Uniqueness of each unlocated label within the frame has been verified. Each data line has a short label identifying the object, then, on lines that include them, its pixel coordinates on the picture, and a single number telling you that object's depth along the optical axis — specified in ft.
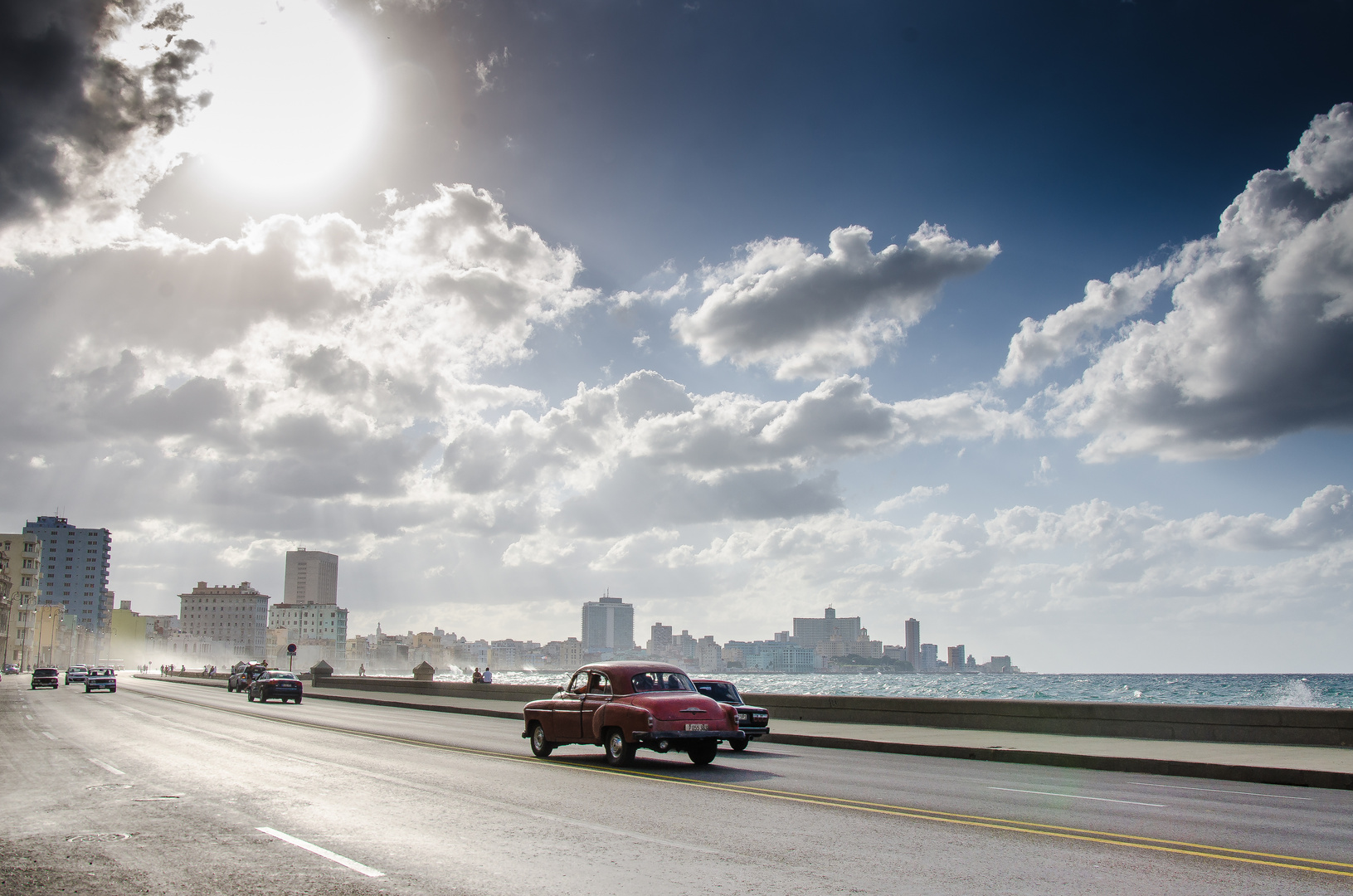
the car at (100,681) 190.29
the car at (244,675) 181.16
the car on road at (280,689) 142.51
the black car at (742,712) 65.87
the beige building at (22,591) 490.08
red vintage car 50.85
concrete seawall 60.44
